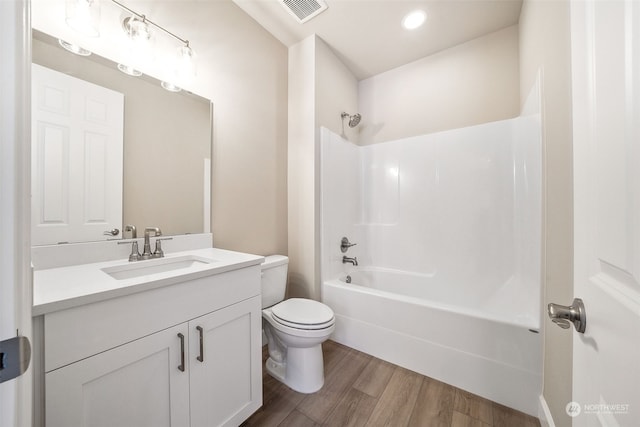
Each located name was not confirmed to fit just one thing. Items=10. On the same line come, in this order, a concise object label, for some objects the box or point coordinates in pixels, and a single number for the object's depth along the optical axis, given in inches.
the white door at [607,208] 13.6
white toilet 54.0
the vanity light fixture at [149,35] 46.0
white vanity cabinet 26.1
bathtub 50.5
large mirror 42.4
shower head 90.4
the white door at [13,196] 12.6
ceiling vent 64.4
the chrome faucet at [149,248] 47.0
